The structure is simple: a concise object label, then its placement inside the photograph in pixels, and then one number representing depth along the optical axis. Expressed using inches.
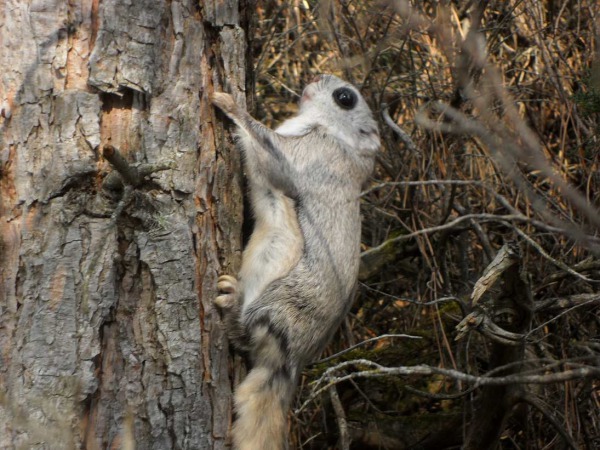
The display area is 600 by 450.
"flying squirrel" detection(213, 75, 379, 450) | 240.8
